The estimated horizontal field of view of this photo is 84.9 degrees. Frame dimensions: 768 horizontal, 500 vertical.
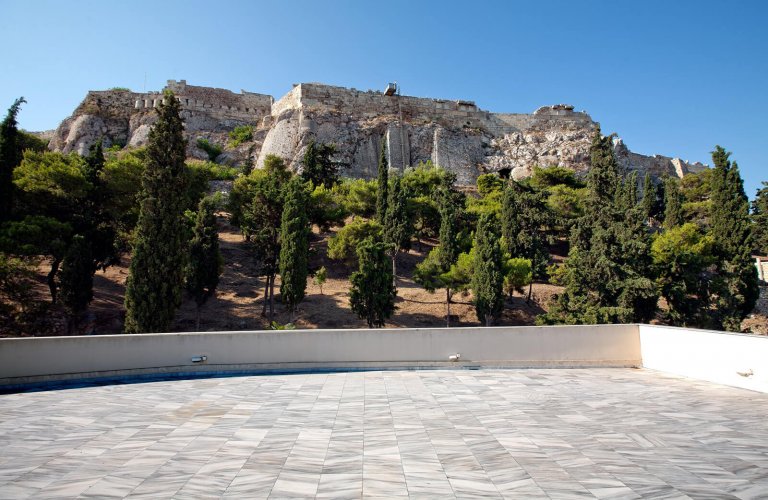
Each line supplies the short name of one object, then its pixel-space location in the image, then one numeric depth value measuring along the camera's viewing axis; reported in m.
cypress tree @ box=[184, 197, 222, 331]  18.75
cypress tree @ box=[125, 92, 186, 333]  13.09
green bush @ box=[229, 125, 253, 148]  46.41
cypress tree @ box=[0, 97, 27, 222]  15.88
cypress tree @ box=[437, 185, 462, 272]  22.83
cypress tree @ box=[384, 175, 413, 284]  24.64
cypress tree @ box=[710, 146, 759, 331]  19.64
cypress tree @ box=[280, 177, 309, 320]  18.84
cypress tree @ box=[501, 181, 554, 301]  25.11
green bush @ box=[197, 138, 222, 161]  43.30
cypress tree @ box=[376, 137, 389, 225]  26.95
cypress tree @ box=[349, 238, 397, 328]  18.44
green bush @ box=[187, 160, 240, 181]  29.50
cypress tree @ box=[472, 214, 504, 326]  19.42
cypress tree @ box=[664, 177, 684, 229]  29.69
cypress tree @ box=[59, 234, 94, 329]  15.80
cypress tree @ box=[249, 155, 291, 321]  20.77
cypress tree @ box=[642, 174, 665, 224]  36.25
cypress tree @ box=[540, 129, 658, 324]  16.67
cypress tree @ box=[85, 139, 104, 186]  18.89
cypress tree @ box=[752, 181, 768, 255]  26.09
